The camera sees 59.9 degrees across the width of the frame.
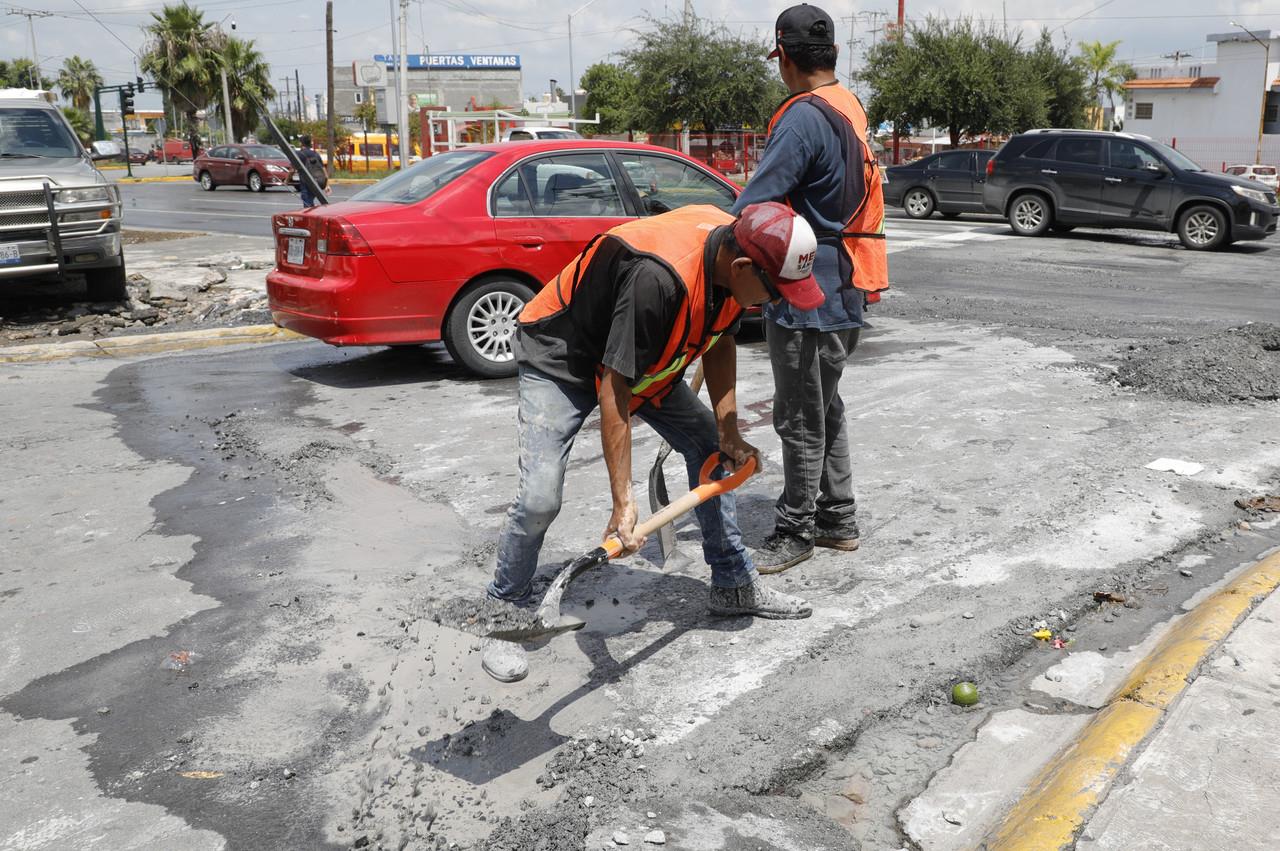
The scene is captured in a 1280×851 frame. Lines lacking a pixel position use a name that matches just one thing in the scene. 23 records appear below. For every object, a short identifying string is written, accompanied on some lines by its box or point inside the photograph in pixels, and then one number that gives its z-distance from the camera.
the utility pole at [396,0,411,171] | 35.50
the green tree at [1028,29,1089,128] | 39.41
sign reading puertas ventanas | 66.75
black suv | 15.85
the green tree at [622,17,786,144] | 38.41
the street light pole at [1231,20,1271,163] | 47.31
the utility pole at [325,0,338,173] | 43.97
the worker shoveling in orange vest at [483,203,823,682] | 3.01
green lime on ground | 3.47
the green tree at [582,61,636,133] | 40.91
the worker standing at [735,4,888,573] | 4.10
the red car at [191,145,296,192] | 33.75
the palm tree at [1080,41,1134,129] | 67.38
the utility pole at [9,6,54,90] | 81.38
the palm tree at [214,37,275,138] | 56.84
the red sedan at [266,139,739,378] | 7.32
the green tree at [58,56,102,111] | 91.81
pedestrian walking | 19.91
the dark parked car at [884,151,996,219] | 21.38
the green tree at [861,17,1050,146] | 34.47
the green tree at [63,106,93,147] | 70.06
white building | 49.34
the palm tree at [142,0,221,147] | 55.44
